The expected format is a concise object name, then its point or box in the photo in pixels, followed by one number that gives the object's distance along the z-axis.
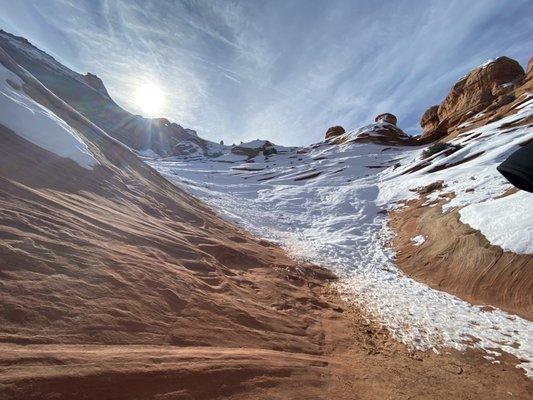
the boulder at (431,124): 52.40
